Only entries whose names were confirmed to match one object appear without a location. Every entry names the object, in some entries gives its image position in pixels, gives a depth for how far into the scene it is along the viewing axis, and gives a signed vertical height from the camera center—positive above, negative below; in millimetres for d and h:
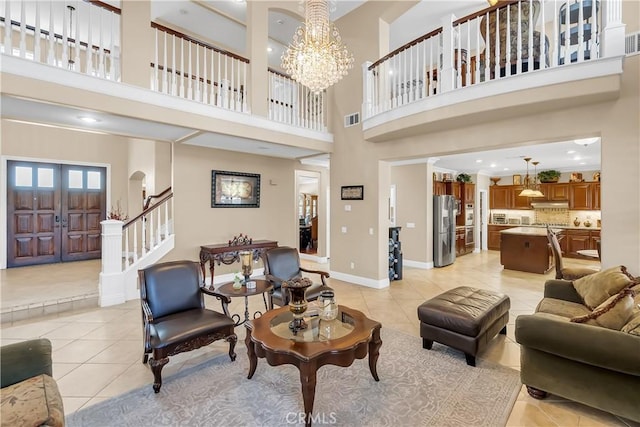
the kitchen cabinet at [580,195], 8781 +497
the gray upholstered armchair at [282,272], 3652 -802
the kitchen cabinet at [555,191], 9164 +657
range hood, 9117 +229
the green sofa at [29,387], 1445 -986
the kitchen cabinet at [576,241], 8584 -849
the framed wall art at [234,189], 5914 +486
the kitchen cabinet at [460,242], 8728 -892
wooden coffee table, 1983 -946
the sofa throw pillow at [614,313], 2129 -746
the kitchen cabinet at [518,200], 9849 +413
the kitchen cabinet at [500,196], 10202 +556
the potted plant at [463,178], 9091 +1067
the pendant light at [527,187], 7499 +776
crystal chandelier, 3373 +1886
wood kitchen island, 6586 -900
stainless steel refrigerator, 7402 -502
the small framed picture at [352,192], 5840 +408
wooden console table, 5379 -711
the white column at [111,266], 4375 -809
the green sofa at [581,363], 1948 -1095
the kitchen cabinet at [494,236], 10109 -830
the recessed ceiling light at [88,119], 3846 +1254
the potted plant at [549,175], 9242 +1156
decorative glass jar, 2547 -818
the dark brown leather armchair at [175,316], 2404 -974
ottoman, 2803 -1078
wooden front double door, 6133 +18
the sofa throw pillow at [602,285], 2607 -678
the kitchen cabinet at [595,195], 8617 +483
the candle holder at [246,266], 3342 -606
